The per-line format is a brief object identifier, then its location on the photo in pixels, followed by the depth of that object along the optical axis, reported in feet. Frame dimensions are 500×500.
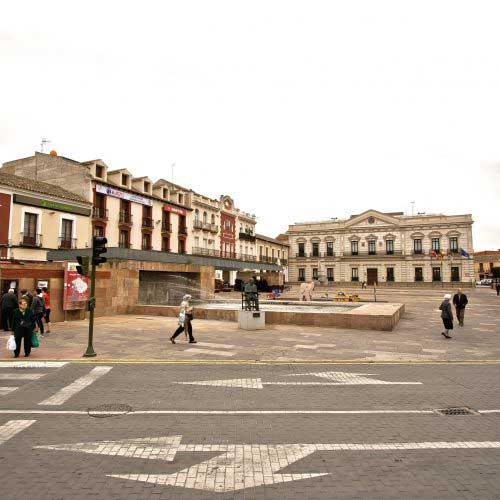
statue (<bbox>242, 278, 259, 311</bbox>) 48.93
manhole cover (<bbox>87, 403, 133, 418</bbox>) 18.93
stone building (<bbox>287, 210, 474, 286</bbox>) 198.49
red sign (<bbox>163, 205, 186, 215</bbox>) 134.82
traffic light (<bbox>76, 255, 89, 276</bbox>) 34.30
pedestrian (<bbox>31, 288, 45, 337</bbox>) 39.37
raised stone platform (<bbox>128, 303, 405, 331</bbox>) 48.47
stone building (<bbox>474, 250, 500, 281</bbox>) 339.22
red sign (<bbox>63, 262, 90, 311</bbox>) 53.67
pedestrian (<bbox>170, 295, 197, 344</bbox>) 38.45
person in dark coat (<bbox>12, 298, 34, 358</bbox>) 31.55
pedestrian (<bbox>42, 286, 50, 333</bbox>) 44.88
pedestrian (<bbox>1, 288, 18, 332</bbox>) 41.37
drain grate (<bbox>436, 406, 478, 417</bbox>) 19.51
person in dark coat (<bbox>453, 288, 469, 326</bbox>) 51.78
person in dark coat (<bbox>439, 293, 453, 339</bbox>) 42.75
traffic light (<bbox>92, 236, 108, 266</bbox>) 33.65
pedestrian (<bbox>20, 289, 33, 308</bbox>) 45.44
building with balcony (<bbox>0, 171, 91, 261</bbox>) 83.82
